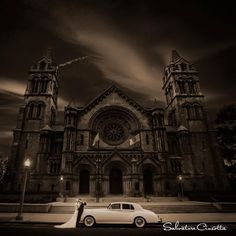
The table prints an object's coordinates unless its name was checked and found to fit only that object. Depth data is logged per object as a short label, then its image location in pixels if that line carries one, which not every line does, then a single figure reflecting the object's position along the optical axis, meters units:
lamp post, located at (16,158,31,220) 12.16
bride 9.34
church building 28.56
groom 9.67
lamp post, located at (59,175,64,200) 26.63
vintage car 9.50
